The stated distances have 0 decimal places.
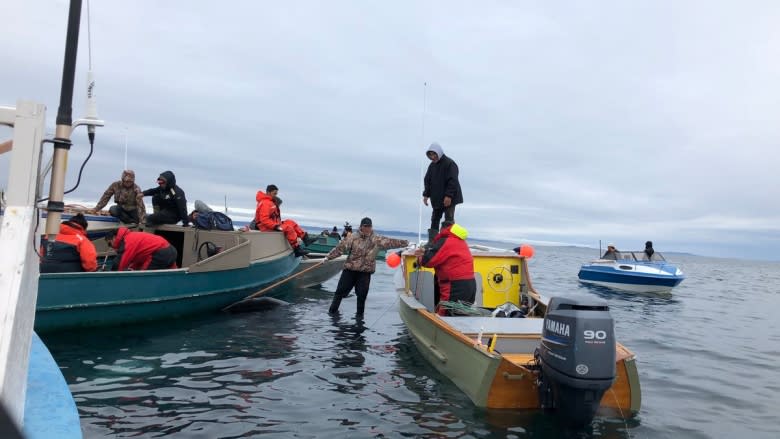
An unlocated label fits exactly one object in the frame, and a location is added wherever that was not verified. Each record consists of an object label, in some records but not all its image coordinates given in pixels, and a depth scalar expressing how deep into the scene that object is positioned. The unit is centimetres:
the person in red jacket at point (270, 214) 1262
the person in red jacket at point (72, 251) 784
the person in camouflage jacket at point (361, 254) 1062
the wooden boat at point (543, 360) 456
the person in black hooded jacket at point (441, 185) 948
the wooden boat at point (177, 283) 779
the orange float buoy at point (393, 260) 907
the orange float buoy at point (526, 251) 898
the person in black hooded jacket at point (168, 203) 1130
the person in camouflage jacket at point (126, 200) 1097
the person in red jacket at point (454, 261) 770
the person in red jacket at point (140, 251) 905
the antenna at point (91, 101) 362
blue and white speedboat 2053
